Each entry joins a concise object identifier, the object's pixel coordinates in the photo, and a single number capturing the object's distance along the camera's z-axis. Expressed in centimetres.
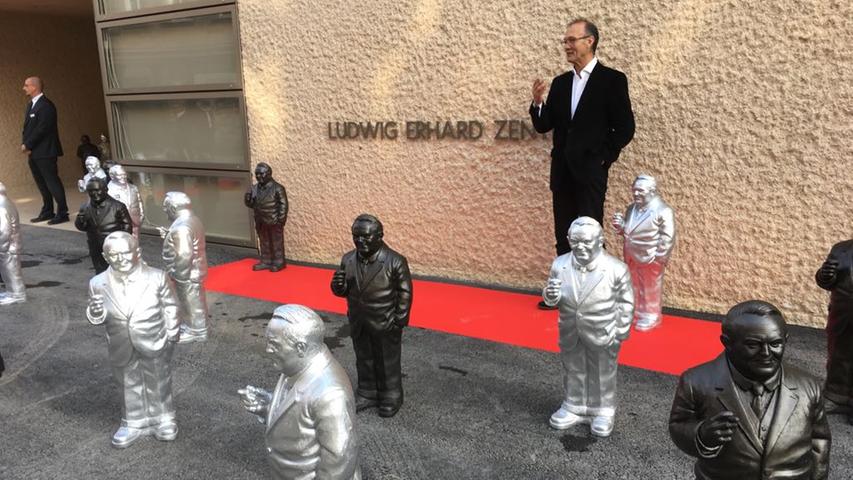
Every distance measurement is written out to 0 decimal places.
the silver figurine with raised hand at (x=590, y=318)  329
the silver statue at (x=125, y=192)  651
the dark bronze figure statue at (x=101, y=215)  550
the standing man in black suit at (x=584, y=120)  473
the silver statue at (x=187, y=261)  486
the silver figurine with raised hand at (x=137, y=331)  335
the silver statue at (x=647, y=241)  466
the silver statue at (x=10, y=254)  578
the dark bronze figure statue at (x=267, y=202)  671
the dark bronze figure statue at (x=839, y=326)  327
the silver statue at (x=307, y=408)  224
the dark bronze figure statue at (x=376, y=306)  357
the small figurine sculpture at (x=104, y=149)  1316
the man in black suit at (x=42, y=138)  941
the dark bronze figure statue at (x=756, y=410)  189
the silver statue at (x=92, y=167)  694
